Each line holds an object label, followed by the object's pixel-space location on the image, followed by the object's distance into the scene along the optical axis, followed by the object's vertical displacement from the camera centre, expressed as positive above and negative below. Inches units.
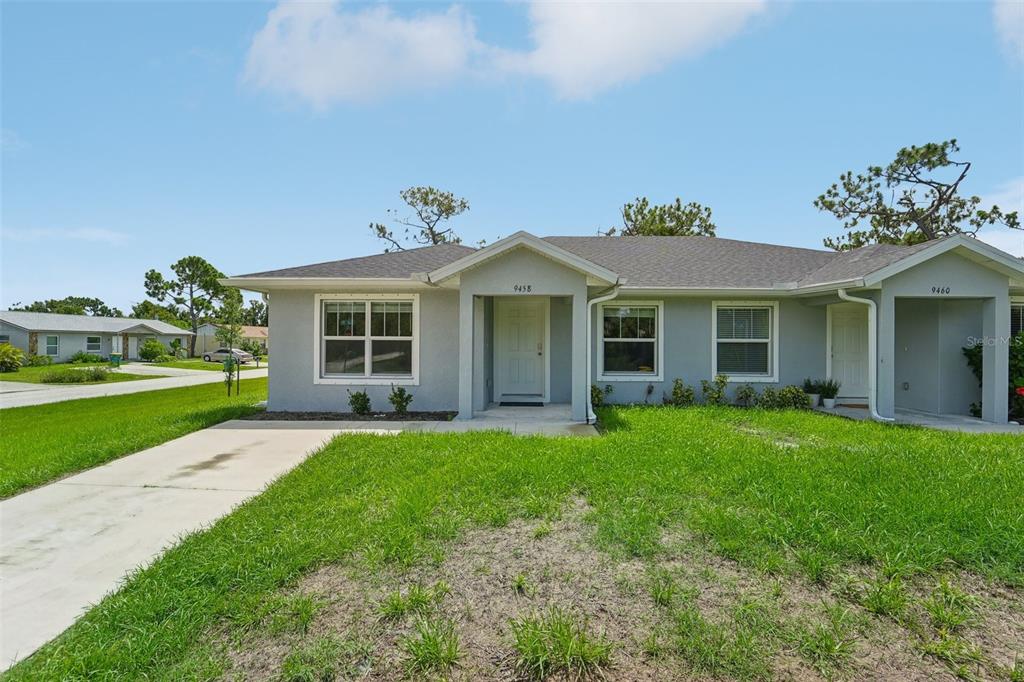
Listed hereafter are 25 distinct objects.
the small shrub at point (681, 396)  438.6 -46.7
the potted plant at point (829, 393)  441.7 -43.4
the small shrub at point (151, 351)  1560.0 -32.6
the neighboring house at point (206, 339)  2020.2 +9.5
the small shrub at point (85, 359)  1274.5 -49.5
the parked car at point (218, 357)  1683.1 -54.8
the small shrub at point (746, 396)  443.0 -46.8
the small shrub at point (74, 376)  865.5 -66.2
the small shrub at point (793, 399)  431.8 -47.9
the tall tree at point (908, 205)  941.8 +300.2
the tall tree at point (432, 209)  1310.3 +370.2
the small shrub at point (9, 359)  1093.8 -43.1
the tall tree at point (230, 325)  587.2 +20.7
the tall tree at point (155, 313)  2335.1 +135.9
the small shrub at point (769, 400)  432.1 -49.3
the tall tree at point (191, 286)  2466.8 +283.8
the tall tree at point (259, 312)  2699.3 +172.2
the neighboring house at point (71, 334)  1330.0 +19.2
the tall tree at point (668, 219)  1160.8 +304.4
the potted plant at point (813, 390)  439.5 -41.4
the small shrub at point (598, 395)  430.0 -45.5
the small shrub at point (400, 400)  412.2 -48.9
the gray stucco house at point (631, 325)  375.2 +17.4
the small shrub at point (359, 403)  417.4 -52.3
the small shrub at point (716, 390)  440.5 -41.6
